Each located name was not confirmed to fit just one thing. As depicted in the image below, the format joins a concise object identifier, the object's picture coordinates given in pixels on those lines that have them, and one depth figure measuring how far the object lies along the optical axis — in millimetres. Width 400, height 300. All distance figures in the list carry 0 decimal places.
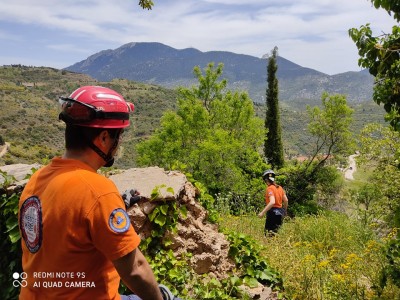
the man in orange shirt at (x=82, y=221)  1990
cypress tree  34625
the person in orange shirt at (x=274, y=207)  8711
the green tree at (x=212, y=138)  23938
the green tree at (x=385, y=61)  4461
